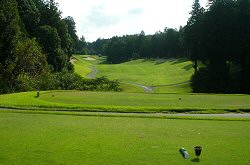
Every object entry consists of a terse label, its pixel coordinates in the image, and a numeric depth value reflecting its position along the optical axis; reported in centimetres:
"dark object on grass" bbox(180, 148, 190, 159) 810
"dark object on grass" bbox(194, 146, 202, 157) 787
